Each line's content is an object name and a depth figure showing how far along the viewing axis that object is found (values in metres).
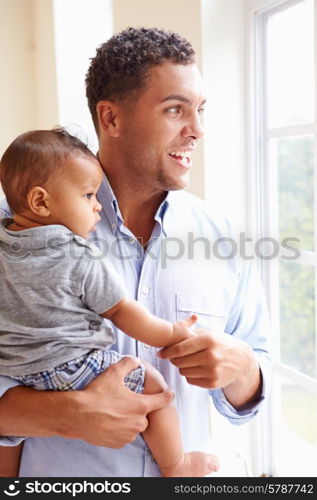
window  2.04
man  1.18
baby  1.12
